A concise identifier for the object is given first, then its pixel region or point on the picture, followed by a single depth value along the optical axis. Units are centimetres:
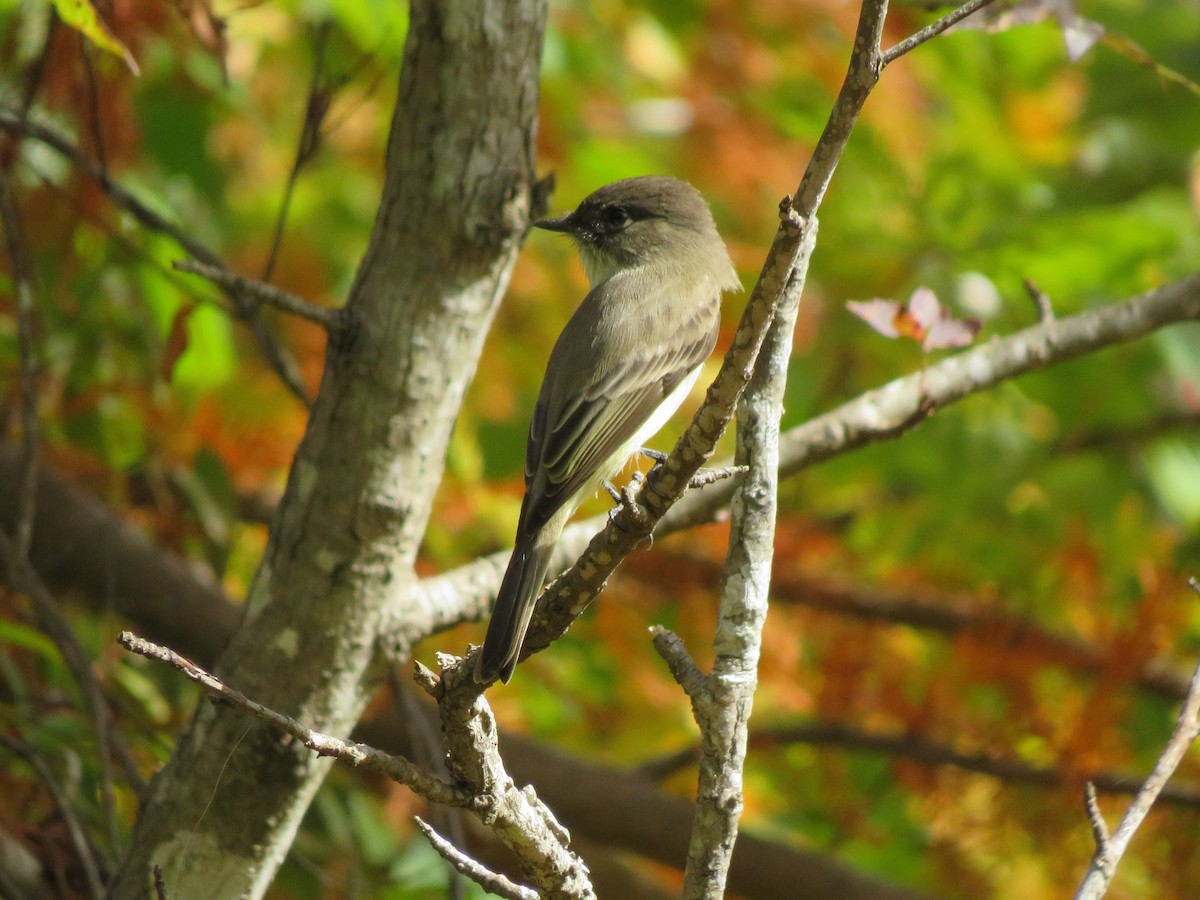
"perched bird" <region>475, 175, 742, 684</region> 566
